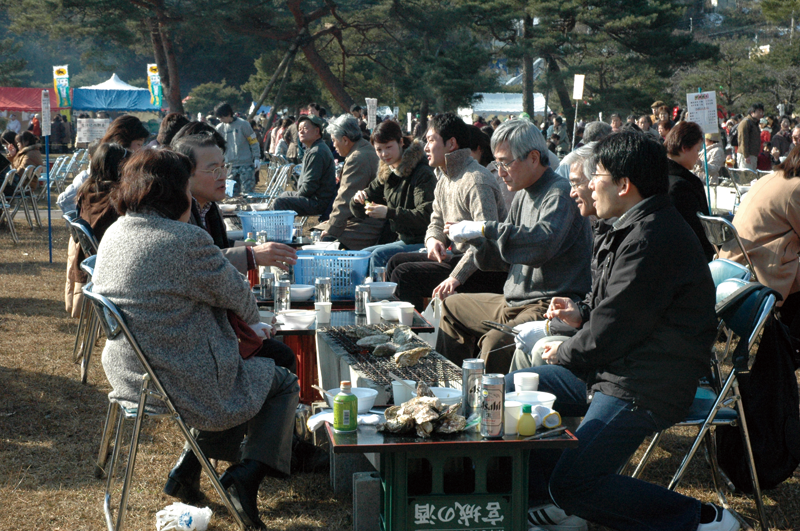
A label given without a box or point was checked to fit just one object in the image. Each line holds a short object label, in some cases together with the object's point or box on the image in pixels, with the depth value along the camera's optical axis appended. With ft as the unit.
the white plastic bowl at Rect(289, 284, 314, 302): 13.08
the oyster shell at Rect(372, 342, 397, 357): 10.73
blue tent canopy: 100.17
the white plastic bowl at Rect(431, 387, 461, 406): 8.37
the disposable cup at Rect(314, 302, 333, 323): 12.25
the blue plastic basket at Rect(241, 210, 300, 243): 17.87
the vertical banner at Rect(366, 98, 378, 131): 41.22
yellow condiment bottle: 7.48
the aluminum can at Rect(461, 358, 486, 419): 7.84
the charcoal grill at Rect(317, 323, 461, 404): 9.66
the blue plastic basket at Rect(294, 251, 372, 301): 13.56
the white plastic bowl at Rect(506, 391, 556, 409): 8.28
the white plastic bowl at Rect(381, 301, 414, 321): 12.19
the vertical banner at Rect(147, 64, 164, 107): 82.02
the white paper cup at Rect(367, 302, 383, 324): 12.40
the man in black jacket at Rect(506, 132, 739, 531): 8.05
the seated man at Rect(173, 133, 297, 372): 11.55
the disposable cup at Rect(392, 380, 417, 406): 8.74
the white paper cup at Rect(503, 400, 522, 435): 7.52
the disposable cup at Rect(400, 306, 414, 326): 12.16
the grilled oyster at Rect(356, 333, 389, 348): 10.97
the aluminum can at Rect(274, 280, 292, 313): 12.36
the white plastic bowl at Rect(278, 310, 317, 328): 11.62
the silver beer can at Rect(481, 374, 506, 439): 7.29
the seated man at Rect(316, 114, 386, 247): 21.04
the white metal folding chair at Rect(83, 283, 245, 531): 8.30
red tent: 106.42
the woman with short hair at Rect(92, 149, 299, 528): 8.35
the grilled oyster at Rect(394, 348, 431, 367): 10.36
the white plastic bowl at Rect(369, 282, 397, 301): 13.25
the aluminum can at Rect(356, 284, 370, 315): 12.85
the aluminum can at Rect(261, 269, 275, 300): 13.17
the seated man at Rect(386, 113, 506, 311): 14.96
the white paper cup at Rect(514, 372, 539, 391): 8.71
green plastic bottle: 7.52
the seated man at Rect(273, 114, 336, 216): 24.44
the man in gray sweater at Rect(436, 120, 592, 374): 11.88
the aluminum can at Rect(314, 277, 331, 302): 12.79
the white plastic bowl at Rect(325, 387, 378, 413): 8.20
